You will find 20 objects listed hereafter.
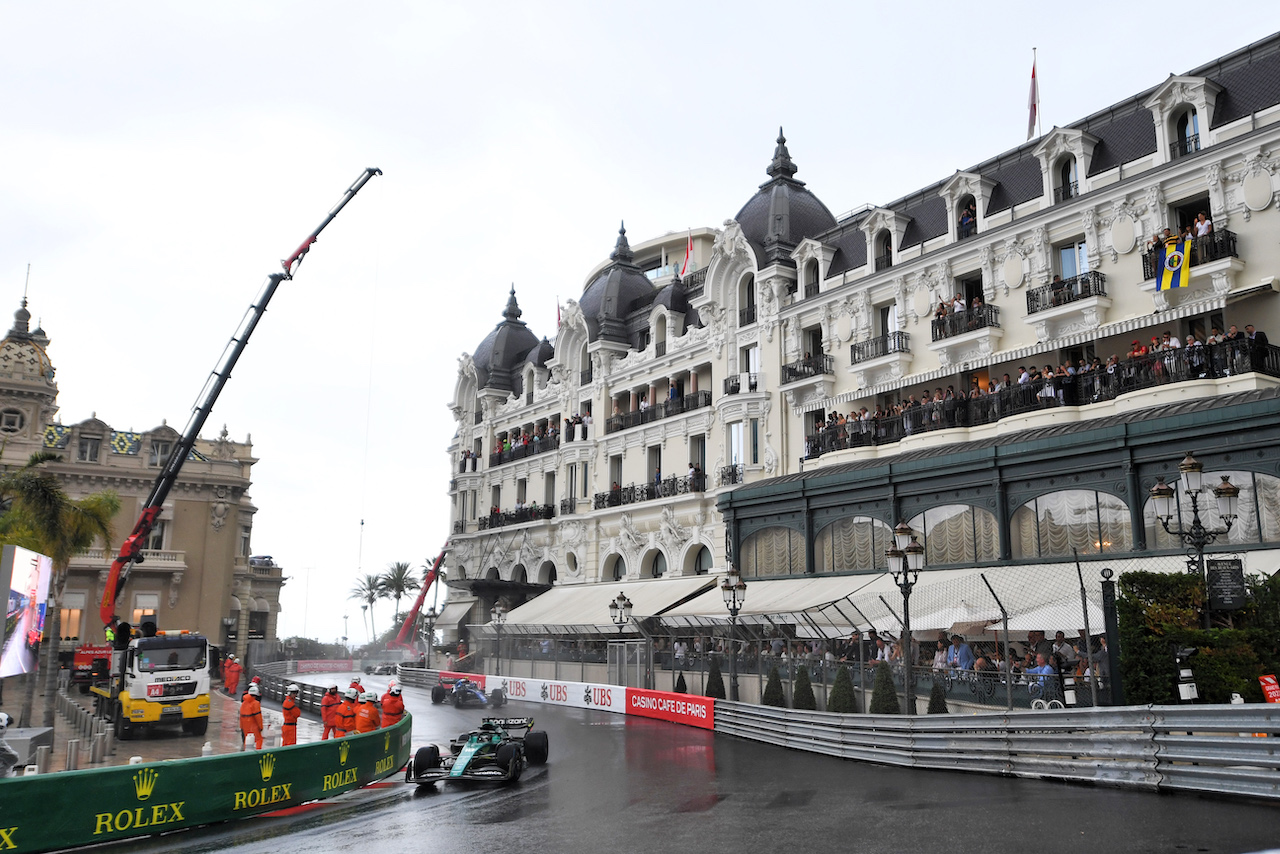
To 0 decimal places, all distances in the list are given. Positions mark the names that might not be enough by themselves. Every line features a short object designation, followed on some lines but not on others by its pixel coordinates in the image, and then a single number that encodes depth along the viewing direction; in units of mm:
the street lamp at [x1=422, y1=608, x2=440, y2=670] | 54606
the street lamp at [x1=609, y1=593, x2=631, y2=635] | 33312
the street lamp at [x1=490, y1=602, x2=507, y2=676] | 42269
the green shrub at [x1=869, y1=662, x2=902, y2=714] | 20797
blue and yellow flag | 24406
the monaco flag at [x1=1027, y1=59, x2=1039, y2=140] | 32906
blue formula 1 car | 35553
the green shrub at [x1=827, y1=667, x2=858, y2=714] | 22094
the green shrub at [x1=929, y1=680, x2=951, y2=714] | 20375
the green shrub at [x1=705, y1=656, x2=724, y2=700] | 28188
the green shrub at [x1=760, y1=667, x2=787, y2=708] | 24891
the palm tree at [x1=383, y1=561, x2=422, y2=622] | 112812
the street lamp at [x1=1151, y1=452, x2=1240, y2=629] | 15500
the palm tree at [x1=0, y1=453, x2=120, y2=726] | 30781
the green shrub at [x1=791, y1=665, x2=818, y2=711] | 23531
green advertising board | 11773
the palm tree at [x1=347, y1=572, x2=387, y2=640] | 119525
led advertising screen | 19078
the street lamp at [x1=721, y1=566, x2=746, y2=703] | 26531
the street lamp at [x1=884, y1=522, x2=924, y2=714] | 18684
